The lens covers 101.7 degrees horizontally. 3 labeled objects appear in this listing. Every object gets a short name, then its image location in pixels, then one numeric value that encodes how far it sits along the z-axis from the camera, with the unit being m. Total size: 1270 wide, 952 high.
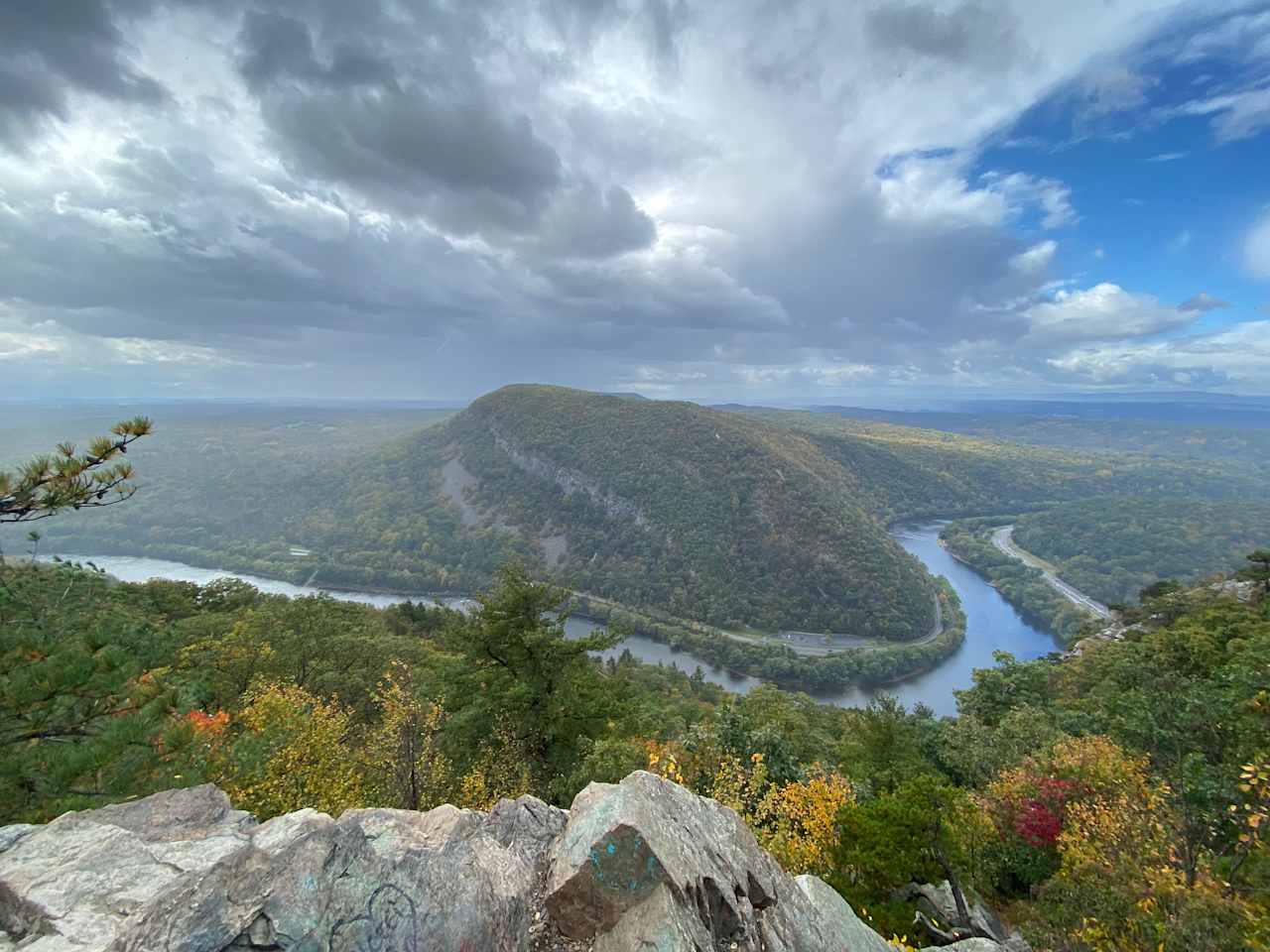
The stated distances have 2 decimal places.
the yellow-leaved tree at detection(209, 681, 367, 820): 12.22
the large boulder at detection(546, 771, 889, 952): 7.21
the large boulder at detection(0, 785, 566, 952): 5.98
